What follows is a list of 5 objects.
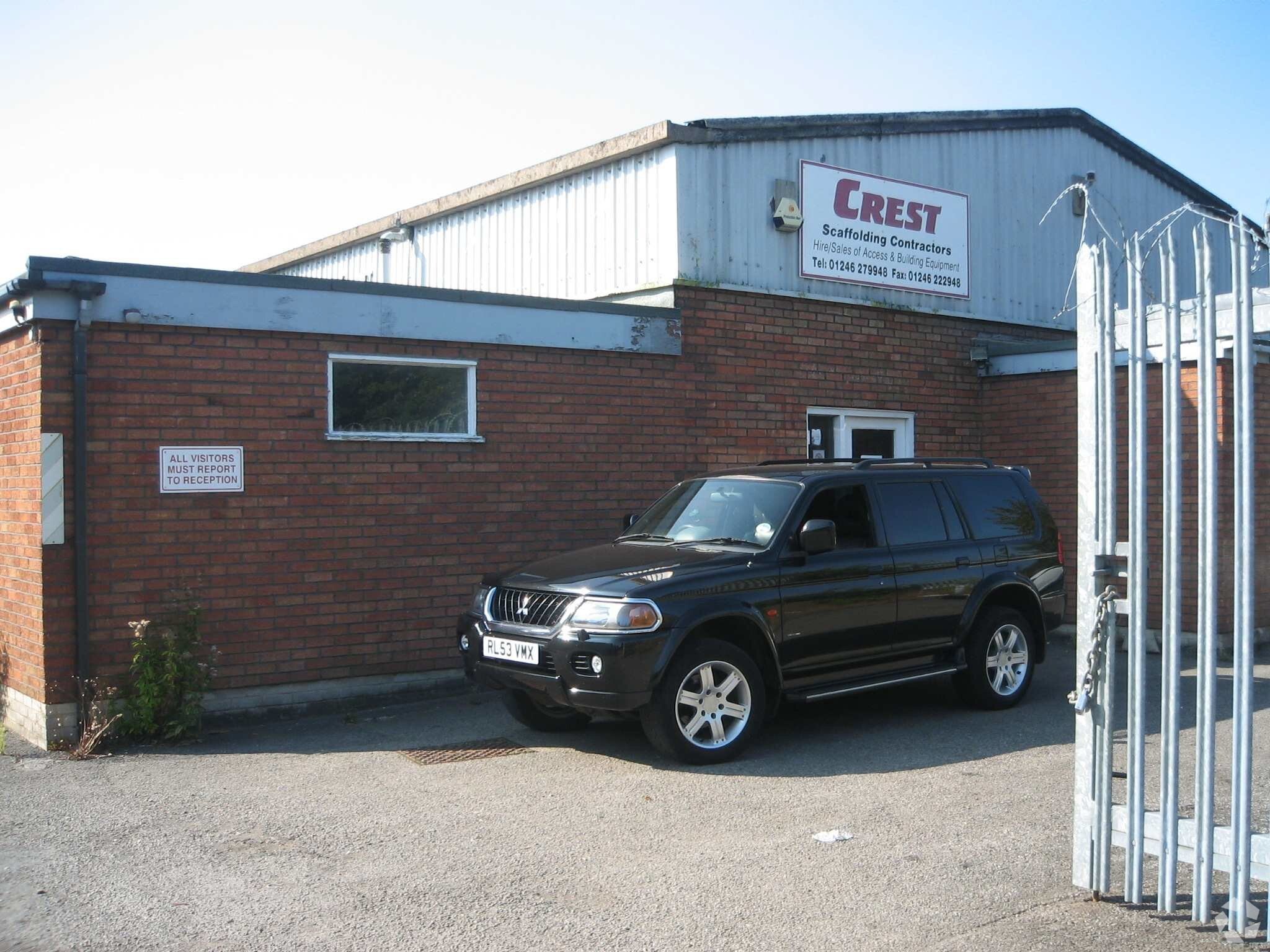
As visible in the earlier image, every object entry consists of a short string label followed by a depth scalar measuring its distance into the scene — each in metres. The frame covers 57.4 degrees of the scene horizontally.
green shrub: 8.02
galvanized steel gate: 4.18
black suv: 7.02
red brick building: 8.25
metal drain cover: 7.57
